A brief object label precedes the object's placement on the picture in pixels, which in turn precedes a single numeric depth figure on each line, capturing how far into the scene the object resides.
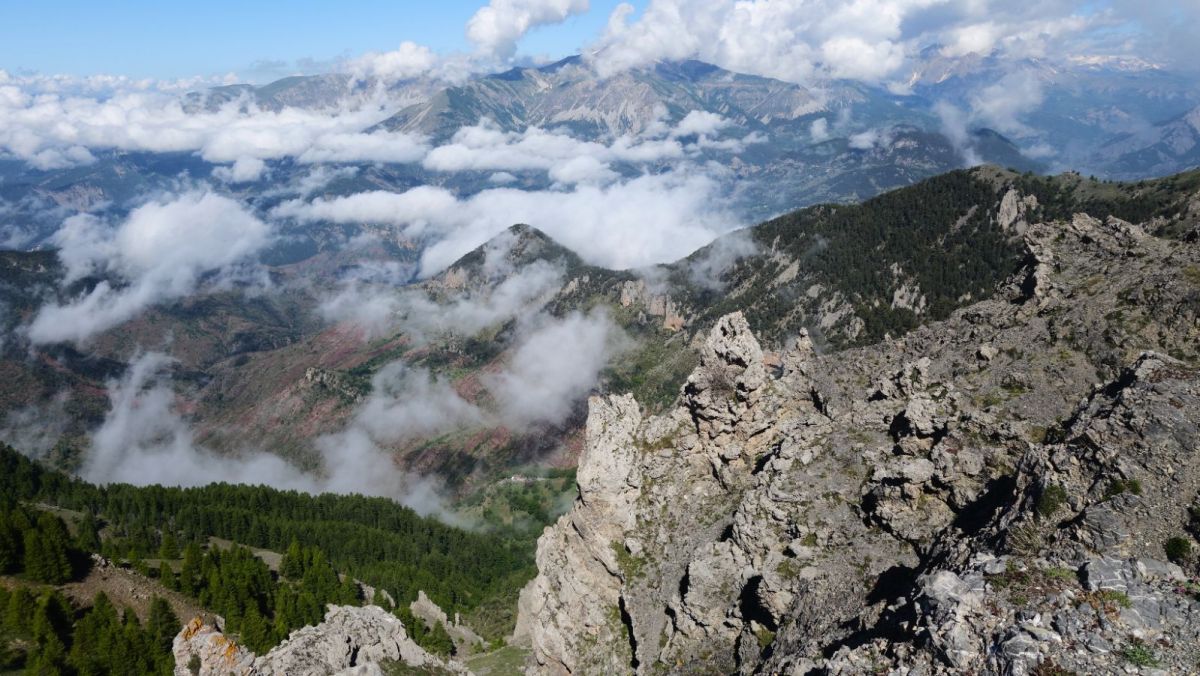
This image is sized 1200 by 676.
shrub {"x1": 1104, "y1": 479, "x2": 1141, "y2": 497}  29.56
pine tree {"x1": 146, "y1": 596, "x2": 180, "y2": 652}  78.06
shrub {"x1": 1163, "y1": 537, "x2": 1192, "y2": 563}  26.72
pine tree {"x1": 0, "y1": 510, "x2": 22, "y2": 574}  88.94
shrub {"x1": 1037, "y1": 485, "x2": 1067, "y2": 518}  30.73
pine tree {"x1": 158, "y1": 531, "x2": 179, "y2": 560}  113.25
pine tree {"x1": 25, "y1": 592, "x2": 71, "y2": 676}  66.06
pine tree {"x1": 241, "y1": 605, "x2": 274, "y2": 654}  82.81
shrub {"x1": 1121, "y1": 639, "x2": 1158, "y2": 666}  22.41
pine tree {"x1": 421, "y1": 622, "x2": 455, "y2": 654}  104.94
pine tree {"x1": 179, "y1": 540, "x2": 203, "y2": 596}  97.62
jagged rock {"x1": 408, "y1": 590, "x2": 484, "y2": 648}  118.68
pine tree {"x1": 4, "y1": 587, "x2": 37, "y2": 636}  74.25
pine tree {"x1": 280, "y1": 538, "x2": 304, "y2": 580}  120.62
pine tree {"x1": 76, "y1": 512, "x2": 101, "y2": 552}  114.77
